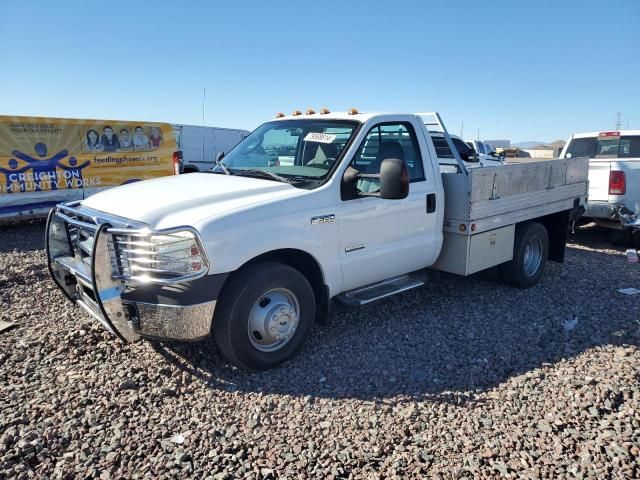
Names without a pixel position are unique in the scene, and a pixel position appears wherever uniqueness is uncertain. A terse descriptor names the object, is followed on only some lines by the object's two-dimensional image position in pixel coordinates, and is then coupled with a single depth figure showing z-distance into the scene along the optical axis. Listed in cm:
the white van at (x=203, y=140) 1530
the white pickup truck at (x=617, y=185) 816
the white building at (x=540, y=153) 5893
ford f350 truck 339
